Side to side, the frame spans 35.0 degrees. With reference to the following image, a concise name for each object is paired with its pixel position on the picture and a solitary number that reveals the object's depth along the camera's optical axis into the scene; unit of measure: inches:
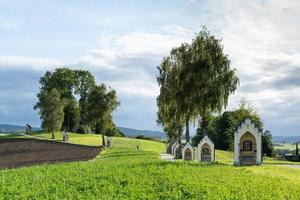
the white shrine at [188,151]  2169.0
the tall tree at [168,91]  2367.4
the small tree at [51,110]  4493.1
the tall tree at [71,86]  5590.6
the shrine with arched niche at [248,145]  1761.8
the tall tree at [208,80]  2132.1
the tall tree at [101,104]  3921.3
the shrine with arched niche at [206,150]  1959.9
